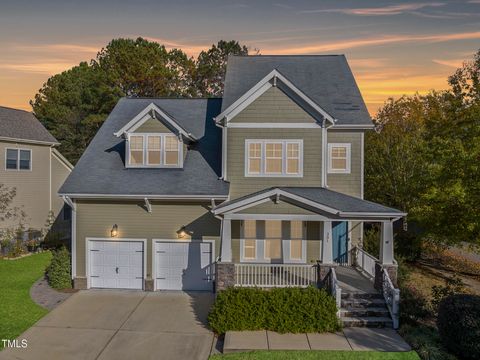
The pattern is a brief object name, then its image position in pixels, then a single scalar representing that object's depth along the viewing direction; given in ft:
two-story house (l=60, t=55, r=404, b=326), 51.52
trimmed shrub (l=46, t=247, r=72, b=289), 51.93
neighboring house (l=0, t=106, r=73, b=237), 76.54
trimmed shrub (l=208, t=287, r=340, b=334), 38.75
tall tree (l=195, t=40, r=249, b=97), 162.09
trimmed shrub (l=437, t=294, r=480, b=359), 32.09
